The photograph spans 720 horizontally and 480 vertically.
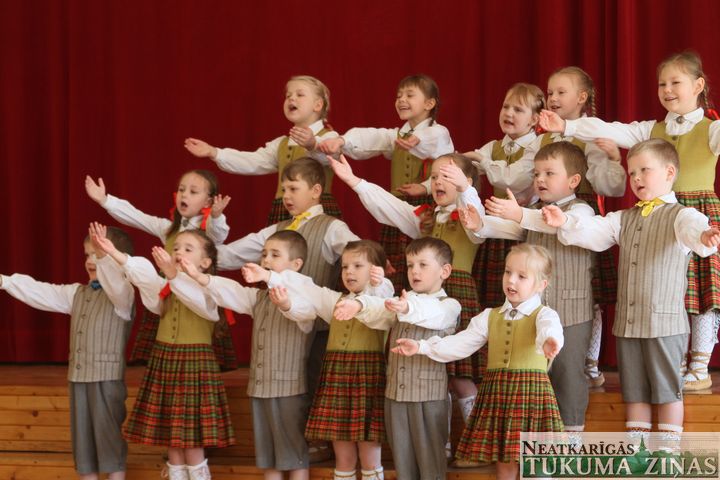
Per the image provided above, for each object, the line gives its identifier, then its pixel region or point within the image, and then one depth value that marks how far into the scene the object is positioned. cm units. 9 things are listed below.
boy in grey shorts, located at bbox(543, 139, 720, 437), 707
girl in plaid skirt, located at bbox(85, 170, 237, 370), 879
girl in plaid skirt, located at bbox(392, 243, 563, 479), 686
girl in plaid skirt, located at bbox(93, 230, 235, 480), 790
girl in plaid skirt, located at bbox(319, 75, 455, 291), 877
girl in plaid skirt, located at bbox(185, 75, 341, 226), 905
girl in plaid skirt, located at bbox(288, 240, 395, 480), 749
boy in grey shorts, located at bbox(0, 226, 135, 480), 820
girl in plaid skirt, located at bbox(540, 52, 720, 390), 763
